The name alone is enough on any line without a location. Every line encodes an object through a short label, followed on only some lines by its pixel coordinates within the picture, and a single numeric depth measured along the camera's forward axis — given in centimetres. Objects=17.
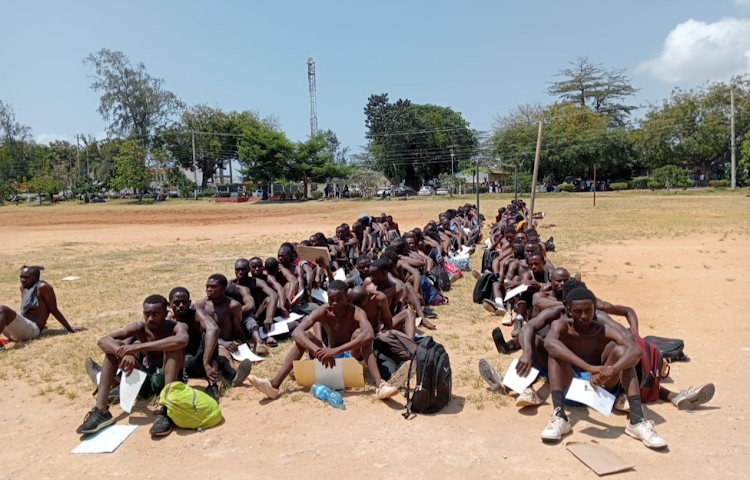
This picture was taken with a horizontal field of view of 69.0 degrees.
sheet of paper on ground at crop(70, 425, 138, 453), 458
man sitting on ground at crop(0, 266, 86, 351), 772
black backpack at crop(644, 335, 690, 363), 629
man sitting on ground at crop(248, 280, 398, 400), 552
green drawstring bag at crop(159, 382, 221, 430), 482
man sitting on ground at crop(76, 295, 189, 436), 488
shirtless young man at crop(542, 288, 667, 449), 452
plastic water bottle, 535
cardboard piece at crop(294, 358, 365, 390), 563
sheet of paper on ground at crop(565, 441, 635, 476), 401
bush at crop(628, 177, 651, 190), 5681
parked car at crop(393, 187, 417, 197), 6174
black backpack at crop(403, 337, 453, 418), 507
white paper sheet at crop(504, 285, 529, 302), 777
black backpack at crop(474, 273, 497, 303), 948
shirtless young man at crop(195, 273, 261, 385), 649
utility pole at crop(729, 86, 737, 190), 4866
